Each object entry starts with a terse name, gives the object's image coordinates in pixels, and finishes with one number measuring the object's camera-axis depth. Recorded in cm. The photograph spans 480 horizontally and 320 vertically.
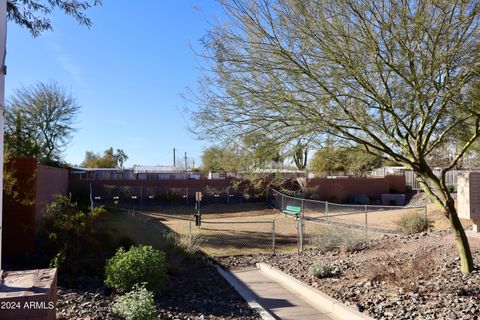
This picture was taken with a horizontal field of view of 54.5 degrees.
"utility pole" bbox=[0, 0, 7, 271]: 396
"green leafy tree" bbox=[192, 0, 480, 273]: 670
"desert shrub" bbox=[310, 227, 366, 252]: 1266
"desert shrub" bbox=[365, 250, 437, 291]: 746
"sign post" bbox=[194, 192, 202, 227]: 1940
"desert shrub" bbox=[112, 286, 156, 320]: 531
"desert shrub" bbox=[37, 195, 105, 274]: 876
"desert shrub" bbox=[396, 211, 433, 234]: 1617
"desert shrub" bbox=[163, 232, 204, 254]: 1169
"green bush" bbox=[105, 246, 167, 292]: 711
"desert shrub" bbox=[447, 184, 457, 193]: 3208
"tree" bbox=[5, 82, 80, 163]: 2695
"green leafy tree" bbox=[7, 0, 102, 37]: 792
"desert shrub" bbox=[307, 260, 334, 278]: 945
